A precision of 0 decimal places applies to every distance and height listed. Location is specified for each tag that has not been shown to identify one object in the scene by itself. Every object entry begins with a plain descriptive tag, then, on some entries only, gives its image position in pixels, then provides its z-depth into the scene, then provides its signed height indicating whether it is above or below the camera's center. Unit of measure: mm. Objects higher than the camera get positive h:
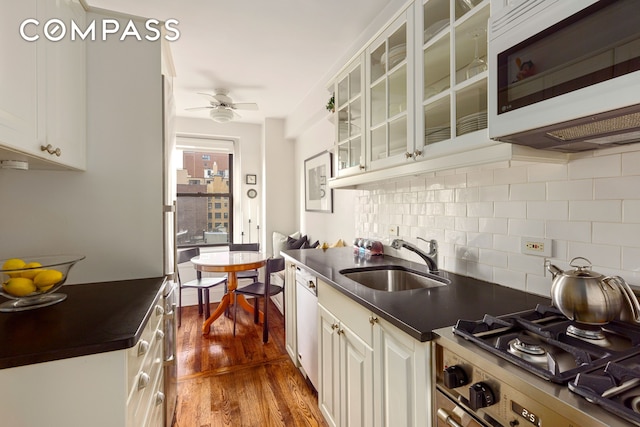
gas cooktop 721 -368
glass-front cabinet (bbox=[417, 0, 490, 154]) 1216 +622
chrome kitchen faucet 1719 -251
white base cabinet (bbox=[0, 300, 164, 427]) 871 -554
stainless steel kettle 848 -252
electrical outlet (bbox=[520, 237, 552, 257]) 1231 -150
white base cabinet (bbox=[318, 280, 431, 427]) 1001 -657
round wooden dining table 2992 -553
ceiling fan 3285 +1167
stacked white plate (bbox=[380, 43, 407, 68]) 1620 +877
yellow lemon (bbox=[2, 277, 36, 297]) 1146 -292
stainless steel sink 1849 -424
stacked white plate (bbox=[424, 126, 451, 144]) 1346 +361
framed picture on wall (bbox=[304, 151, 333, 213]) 3295 +337
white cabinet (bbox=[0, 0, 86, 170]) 977 +470
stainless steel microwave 695 +370
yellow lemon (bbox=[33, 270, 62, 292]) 1190 -274
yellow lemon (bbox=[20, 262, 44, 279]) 1160 -242
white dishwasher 1970 -785
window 4570 +192
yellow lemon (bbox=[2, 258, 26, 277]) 1152 -214
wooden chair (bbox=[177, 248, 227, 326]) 3412 -847
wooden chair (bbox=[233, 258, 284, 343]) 2914 -844
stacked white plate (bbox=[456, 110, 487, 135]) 1180 +362
